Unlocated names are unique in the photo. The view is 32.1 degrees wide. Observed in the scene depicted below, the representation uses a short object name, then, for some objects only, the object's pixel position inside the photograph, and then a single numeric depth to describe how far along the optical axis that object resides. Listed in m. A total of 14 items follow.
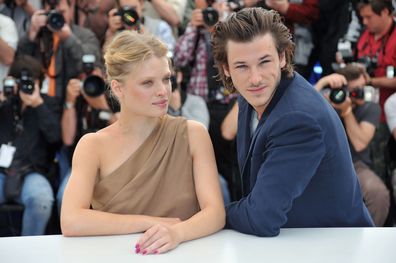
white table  1.80
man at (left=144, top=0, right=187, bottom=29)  5.17
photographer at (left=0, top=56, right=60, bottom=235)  4.25
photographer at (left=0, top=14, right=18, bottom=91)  4.80
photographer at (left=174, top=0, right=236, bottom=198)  4.66
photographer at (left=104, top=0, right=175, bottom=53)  4.66
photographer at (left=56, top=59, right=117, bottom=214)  4.38
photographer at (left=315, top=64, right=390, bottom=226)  4.29
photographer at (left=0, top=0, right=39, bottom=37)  5.11
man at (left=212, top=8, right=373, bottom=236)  2.00
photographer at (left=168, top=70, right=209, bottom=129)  4.45
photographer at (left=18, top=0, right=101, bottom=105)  4.70
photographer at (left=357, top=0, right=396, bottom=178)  4.77
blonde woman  2.26
